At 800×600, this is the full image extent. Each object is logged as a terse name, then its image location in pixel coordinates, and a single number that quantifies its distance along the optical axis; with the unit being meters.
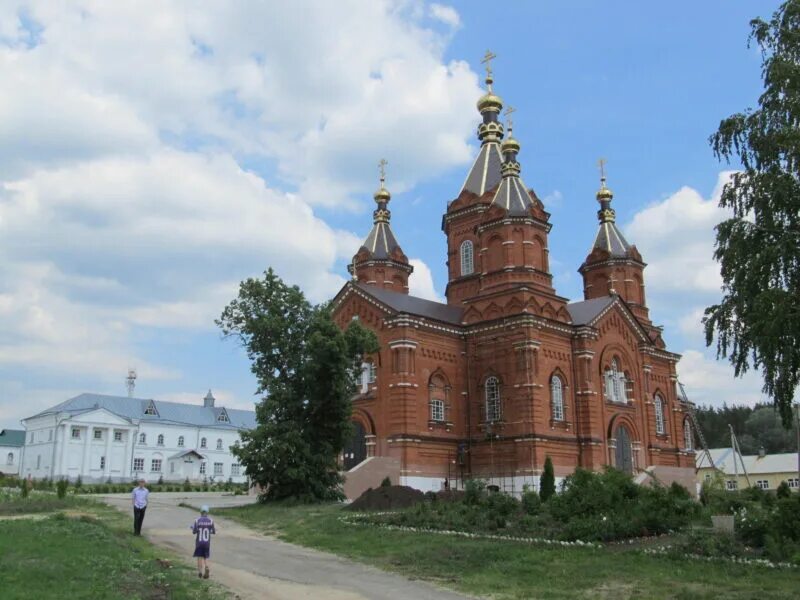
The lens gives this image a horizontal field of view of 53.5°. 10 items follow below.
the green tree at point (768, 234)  16.22
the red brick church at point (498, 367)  34.78
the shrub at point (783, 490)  26.77
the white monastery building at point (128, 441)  66.69
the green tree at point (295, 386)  28.33
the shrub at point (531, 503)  20.55
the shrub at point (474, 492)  22.06
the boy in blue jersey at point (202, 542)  14.17
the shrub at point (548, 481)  31.67
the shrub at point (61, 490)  28.30
